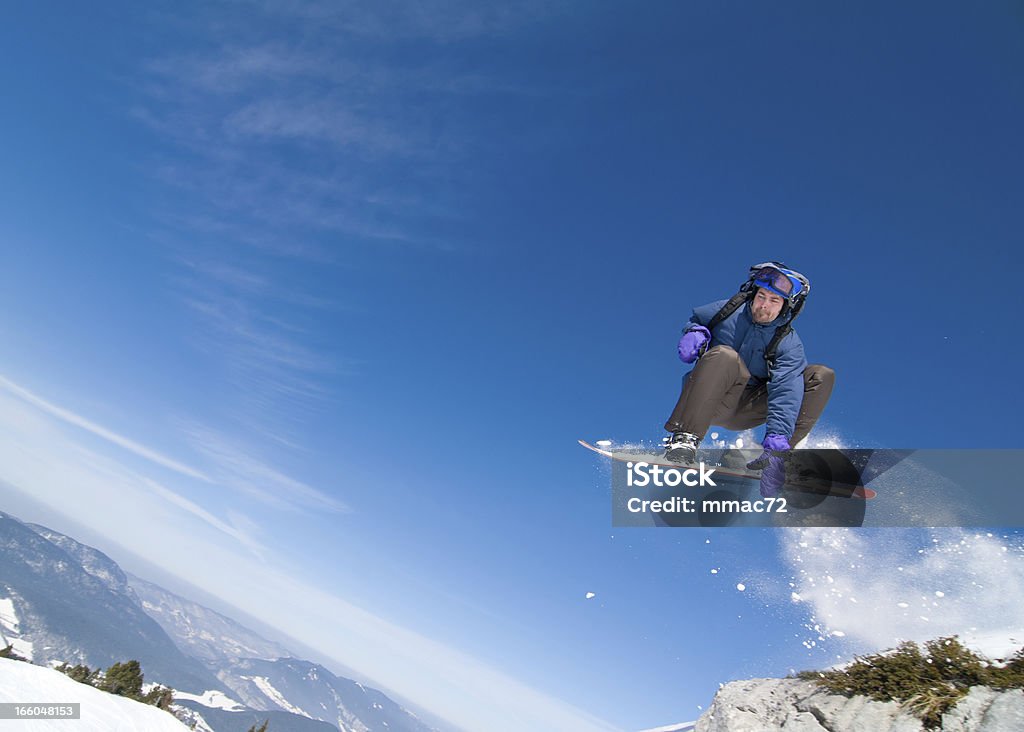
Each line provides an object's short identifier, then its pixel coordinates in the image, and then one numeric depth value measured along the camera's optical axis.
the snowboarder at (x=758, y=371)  5.23
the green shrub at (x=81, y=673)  39.56
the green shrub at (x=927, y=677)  7.47
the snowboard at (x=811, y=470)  6.04
